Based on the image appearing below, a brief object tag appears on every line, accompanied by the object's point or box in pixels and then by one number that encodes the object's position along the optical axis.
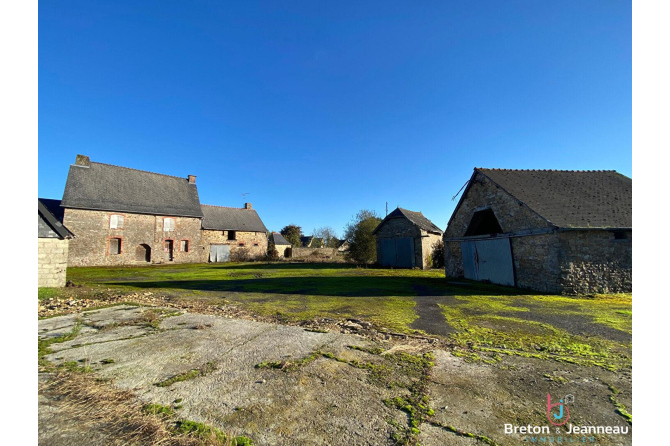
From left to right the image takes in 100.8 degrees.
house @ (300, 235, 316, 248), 53.62
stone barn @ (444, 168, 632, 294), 9.09
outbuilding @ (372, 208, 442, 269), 18.74
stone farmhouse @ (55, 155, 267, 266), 22.09
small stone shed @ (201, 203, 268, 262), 29.39
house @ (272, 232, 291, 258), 36.19
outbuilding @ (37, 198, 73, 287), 9.53
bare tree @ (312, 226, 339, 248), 43.44
